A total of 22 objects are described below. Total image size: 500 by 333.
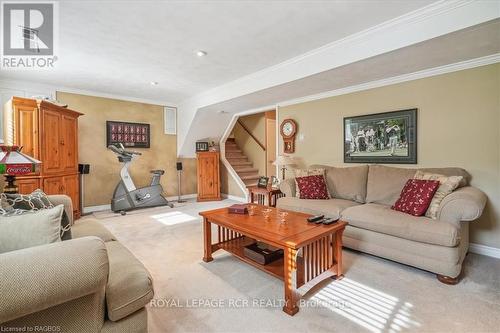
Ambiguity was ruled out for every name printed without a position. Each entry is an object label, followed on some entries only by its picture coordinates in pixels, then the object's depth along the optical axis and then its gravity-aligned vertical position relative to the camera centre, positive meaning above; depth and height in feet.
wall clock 15.38 +1.97
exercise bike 15.72 -1.83
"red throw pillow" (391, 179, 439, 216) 8.18 -1.14
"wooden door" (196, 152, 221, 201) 19.89 -0.95
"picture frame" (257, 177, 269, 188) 14.69 -1.06
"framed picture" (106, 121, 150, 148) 16.76 +2.19
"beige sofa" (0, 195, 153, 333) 2.90 -1.67
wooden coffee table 5.96 -2.27
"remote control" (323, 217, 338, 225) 7.26 -1.70
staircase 21.25 -0.06
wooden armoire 11.52 +1.27
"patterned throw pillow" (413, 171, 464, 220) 7.95 -0.87
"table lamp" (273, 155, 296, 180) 14.64 +0.25
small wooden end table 13.89 -1.63
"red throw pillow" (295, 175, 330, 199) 11.46 -1.09
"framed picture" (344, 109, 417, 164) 10.77 +1.24
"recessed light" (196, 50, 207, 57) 10.09 +4.64
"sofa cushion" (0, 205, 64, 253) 3.78 -1.01
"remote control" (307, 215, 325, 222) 7.51 -1.68
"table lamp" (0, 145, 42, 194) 6.91 +0.03
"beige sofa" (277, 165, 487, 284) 7.04 -1.83
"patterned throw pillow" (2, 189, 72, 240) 4.91 -0.84
